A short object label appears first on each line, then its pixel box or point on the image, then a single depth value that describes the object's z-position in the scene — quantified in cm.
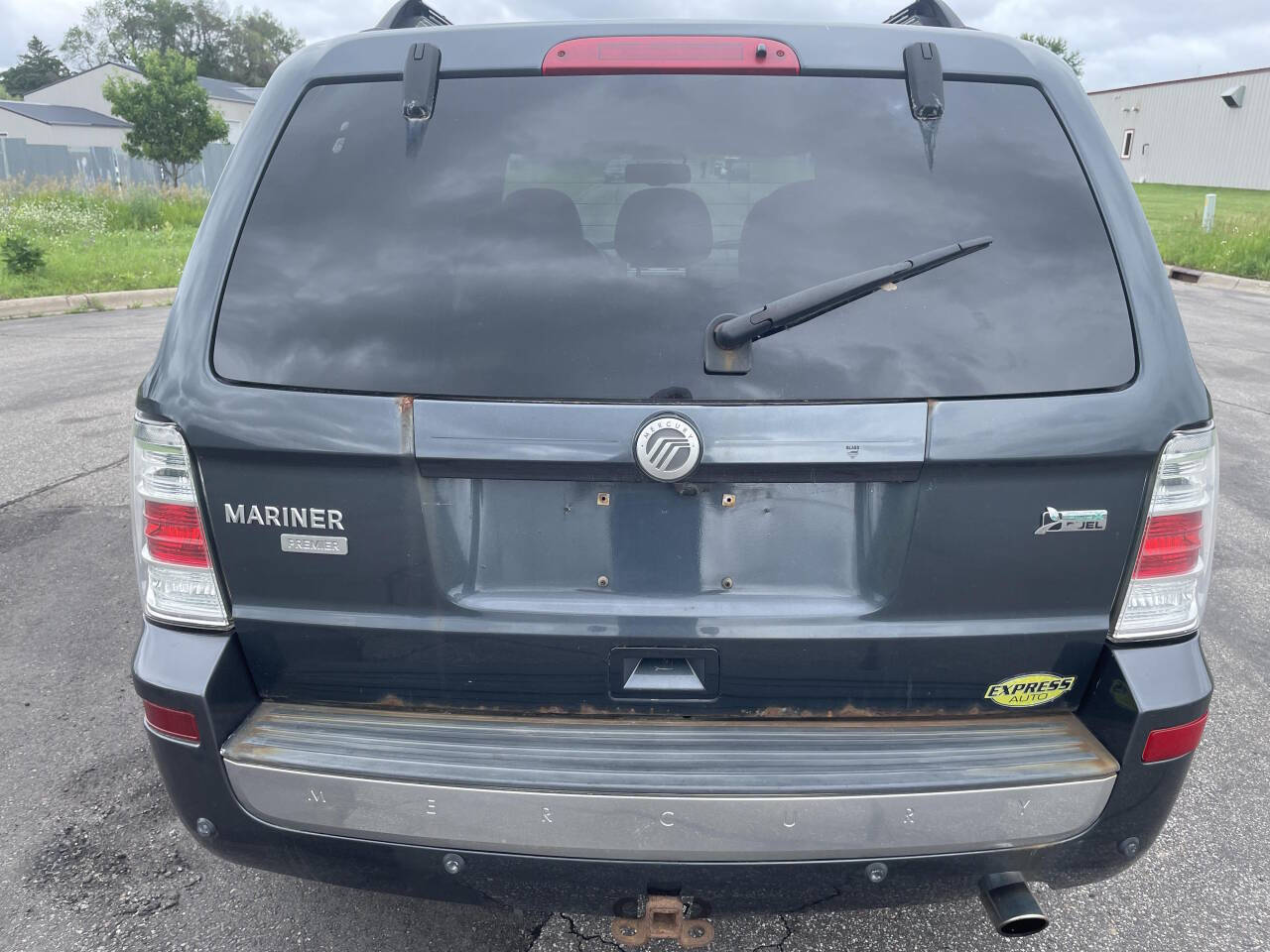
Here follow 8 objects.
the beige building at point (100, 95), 6425
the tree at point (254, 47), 9300
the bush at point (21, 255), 1372
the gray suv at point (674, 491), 178
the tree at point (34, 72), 9412
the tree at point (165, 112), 3825
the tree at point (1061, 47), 7256
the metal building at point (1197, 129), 4653
